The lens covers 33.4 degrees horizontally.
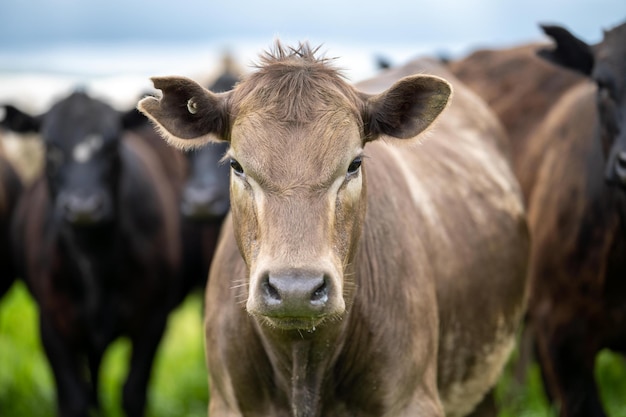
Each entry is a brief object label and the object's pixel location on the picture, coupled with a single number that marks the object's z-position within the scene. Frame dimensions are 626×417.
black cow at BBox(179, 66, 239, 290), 7.21
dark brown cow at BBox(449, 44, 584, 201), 8.05
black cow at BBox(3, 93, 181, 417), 6.93
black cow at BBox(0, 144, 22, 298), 8.51
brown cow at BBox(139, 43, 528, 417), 3.56
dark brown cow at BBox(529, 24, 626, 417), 5.79
